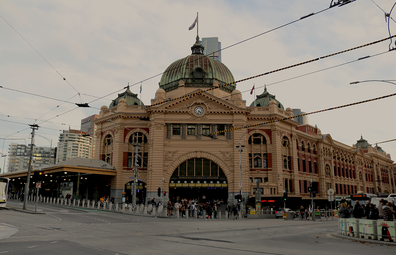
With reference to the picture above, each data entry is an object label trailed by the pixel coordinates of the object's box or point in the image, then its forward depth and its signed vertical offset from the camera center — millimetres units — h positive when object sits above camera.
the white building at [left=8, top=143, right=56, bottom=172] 189675 +21411
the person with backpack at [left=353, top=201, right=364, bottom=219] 18906 -736
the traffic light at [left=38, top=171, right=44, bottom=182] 34375 +2205
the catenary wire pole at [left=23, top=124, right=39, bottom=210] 35309 +4848
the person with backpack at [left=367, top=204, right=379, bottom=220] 17469 -773
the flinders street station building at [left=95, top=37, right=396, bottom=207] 50656 +8576
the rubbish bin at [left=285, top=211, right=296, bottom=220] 38256 -1940
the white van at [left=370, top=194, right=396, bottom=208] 35719 -105
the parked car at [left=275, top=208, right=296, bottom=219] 40516 -1909
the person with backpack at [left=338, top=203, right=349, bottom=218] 19881 -786
